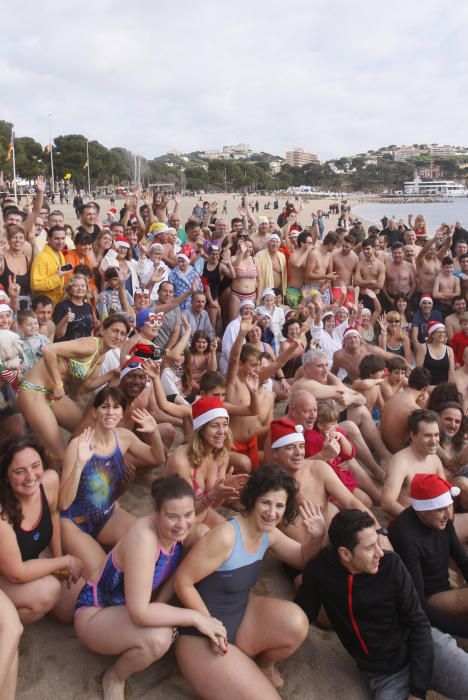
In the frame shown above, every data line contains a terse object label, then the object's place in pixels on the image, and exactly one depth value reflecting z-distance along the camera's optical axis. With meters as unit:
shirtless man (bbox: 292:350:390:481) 5.28
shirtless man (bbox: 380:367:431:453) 5.09
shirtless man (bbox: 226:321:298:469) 4.81
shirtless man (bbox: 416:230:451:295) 9.35
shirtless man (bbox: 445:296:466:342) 7.61
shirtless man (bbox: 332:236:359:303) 9.30
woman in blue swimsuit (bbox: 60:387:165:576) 3.49
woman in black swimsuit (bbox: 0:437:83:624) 2.94
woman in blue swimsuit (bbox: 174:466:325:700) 2.79
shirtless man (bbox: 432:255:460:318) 8.79
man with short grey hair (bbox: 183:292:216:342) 6.86
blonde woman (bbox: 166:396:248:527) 3.73
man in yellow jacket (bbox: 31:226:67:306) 6.55
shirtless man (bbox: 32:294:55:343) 5.59
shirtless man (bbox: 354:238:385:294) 9.28
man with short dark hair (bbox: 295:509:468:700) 2.87
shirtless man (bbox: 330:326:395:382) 6.57
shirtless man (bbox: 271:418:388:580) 3.80
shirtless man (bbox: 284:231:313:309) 8.94
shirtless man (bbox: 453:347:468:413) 5.97
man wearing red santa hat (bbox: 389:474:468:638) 3.26
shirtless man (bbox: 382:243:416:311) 9.45
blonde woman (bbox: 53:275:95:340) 5.79
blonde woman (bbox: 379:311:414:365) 7.29
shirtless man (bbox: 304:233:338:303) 8.85
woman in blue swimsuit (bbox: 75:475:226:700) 2.77
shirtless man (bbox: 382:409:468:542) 4.10
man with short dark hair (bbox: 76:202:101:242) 8.11
